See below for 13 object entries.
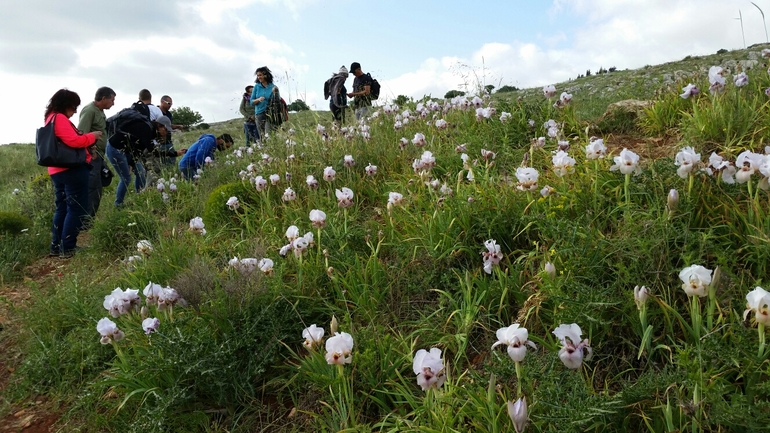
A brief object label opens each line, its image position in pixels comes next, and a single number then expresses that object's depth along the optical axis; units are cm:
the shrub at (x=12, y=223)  683
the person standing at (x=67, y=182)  576
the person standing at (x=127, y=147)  738
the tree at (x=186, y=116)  3091
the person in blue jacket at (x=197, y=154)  830
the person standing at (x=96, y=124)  668
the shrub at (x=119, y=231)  566
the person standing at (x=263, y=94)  910
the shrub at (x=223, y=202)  525
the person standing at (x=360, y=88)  939
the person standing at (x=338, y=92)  986
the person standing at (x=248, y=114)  1038
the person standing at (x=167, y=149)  837
